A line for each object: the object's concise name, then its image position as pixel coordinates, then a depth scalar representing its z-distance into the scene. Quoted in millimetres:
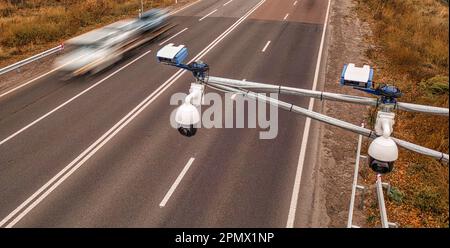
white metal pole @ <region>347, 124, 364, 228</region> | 10371
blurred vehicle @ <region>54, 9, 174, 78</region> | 20781
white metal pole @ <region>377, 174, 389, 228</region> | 9516
